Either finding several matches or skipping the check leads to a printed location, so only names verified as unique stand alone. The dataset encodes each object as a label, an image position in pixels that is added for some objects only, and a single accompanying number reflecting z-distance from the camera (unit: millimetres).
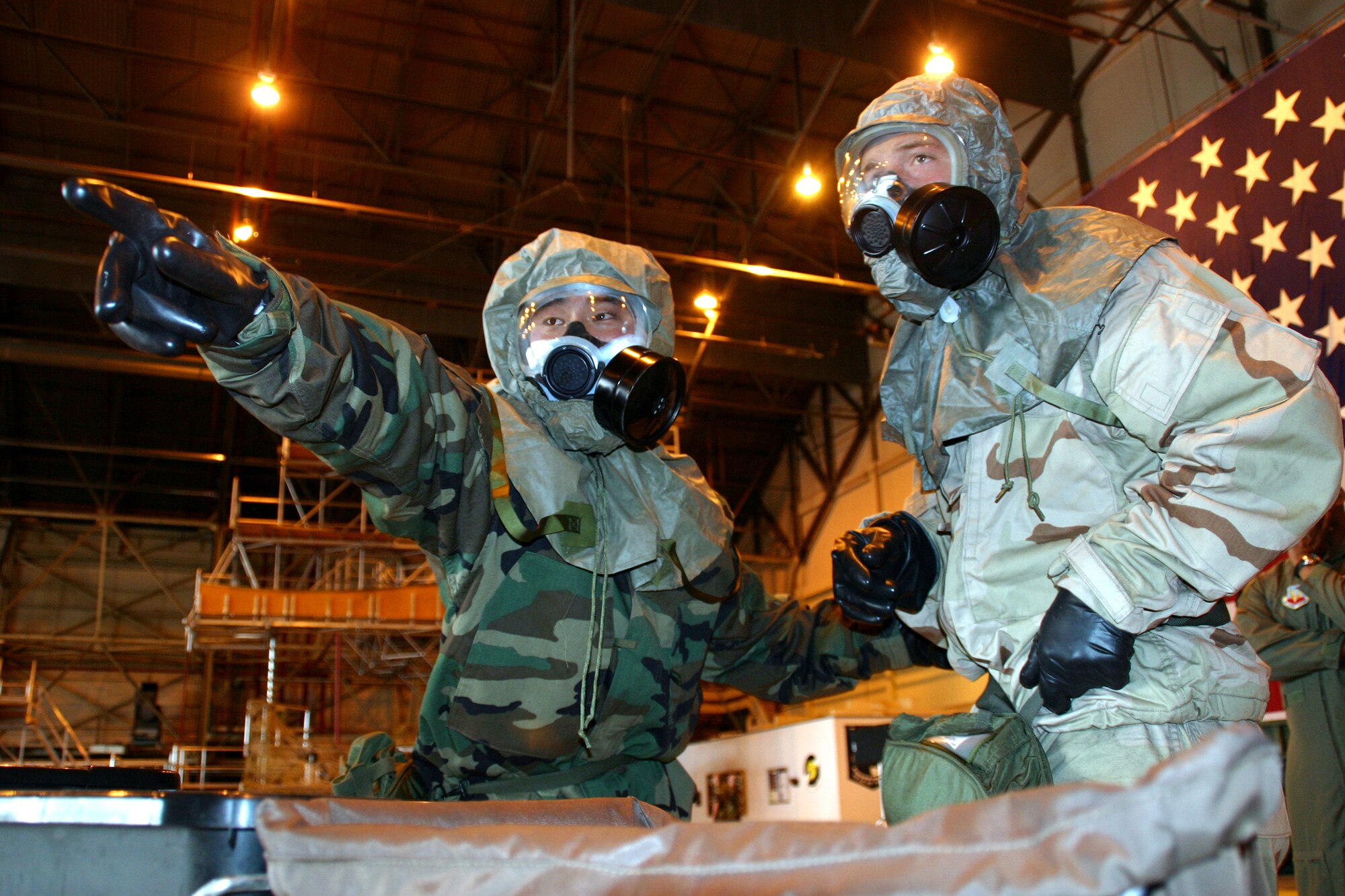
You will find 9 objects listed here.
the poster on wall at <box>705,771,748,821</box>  9617
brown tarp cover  684
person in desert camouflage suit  1642
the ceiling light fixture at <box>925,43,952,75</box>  8438
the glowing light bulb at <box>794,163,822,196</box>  10742
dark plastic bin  1257
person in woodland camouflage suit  2258
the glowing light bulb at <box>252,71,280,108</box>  8703
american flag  4914
